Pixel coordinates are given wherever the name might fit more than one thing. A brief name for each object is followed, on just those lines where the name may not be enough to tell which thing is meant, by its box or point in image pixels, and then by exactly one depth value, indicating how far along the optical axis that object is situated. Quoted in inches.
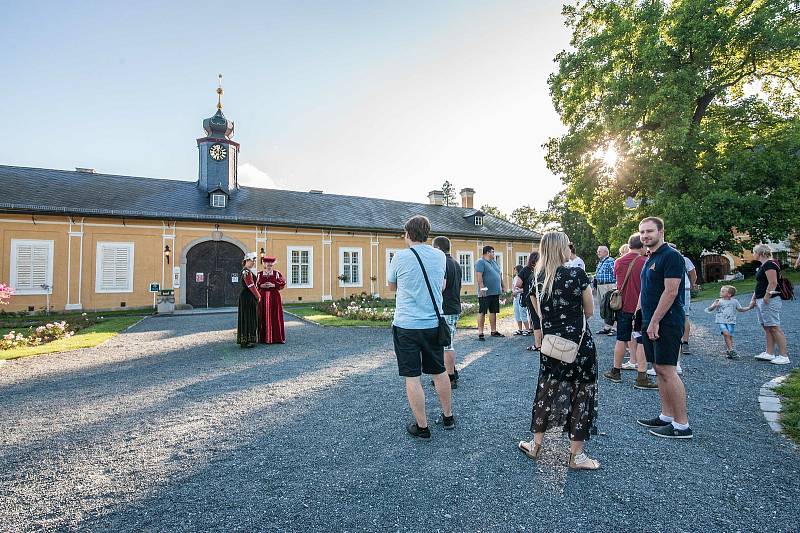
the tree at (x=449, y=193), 2659.9
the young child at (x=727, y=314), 254.8
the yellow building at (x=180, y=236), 664.4
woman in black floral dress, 116.2
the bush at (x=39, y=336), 335.4
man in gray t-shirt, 335.9
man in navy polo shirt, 137.1
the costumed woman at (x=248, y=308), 318.7
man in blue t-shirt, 134.3
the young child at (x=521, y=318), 371.6
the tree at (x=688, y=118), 636.1
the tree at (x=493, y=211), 2132.1
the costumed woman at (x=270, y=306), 333.4
